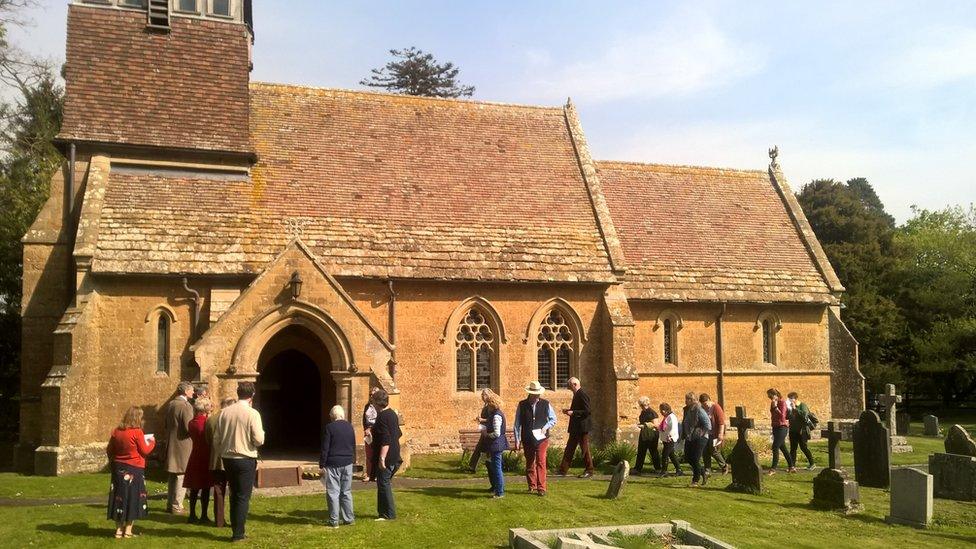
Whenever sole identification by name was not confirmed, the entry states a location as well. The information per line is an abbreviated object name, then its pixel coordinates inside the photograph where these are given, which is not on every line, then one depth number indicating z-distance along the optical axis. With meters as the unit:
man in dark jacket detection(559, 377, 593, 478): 16.28
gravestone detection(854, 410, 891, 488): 16.80
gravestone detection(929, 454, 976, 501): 15.87
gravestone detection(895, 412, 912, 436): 29.70
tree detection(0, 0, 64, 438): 29.97
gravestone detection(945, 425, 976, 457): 16.77
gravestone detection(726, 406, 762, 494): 15.76
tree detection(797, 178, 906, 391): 41.41
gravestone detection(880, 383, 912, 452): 23.29
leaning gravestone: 14.66
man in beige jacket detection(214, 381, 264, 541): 11.21
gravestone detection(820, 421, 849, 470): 16.09
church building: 18.84
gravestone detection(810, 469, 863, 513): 14.36
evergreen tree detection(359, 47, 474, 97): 57.09
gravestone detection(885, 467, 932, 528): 13.38
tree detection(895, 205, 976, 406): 38.38
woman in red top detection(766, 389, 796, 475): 17.69
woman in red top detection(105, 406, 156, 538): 11.38
